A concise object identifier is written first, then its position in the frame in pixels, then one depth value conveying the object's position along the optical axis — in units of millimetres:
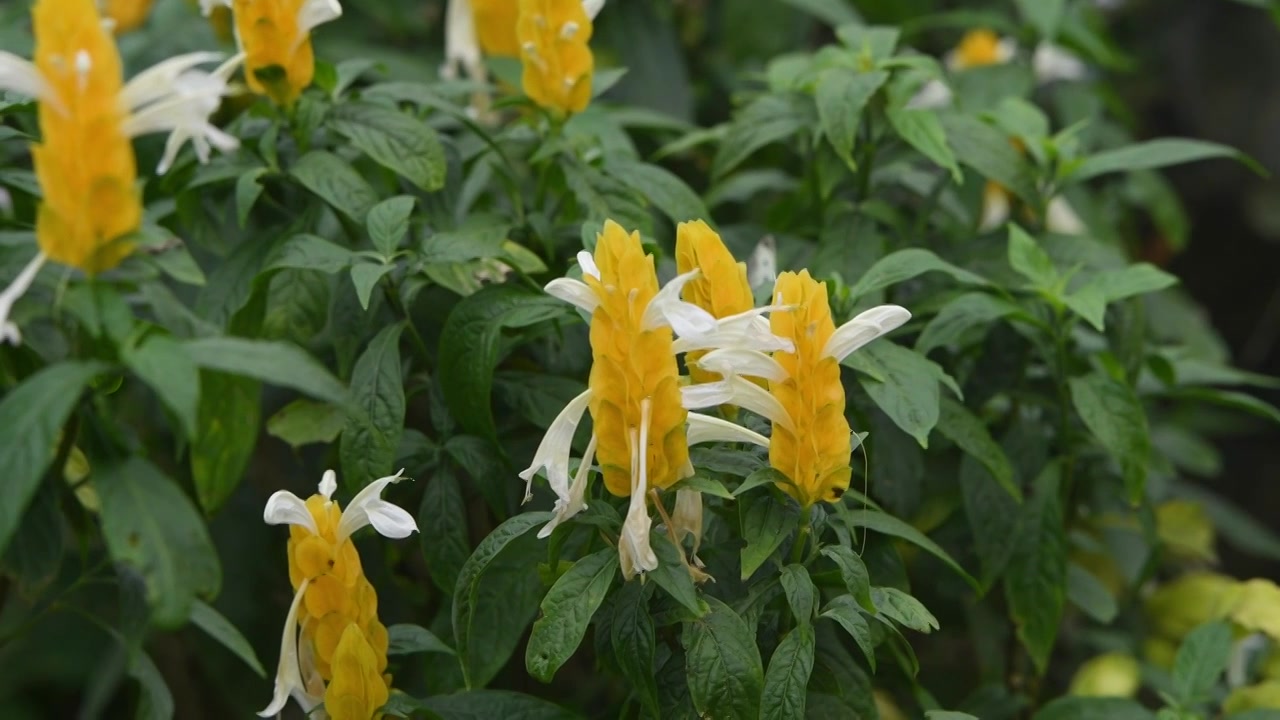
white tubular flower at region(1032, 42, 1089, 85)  2113
